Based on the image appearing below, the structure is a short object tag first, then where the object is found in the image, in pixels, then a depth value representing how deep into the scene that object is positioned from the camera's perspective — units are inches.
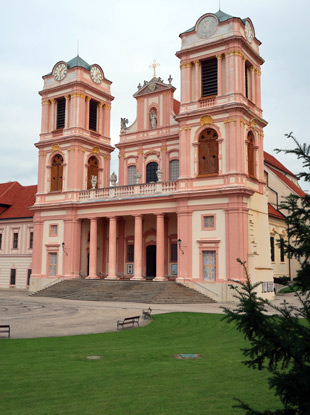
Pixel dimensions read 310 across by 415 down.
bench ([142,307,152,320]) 813.2
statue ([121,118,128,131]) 1679.4
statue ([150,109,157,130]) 1595.7
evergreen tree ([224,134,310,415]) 166.4
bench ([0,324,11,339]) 594.2
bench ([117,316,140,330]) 682.9
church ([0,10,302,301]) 1259.2
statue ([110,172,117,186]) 1496.6
